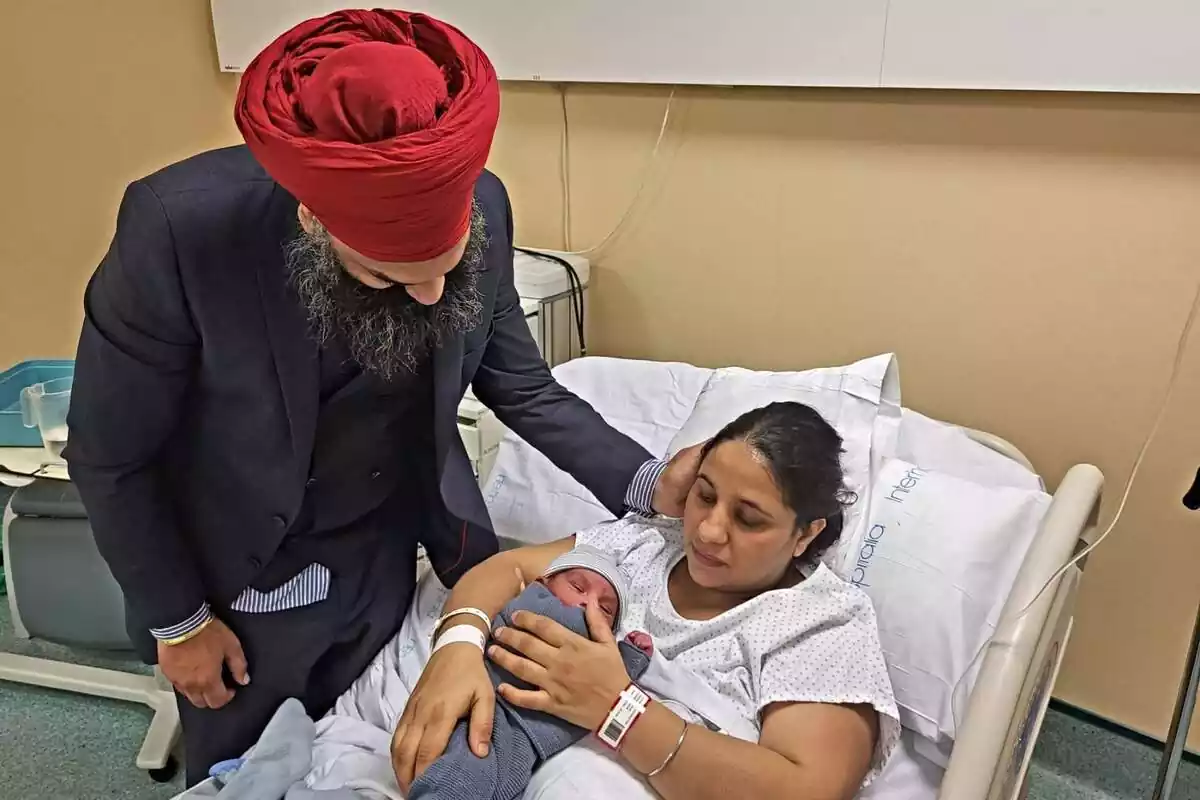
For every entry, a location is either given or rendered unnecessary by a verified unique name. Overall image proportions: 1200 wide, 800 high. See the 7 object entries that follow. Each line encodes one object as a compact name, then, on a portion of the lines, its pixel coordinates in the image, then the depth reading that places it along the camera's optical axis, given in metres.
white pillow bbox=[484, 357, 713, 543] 1.74
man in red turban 0.95
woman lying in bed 1.09
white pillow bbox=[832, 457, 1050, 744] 1.32
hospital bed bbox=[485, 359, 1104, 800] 0.97
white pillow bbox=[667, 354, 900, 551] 1.61
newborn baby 1.05
